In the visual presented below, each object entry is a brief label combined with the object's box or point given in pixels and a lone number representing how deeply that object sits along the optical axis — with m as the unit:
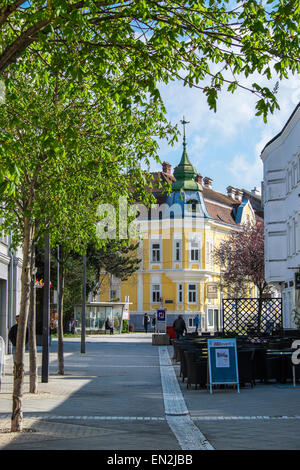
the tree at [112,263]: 59.42
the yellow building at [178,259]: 79.44
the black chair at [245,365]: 17.80
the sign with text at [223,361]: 17.09
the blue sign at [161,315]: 48.16
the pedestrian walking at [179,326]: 40.94
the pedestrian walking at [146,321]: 71.46
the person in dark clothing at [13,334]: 20.84
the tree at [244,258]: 67.31
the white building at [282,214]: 40.50
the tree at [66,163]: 12.69
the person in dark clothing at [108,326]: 61.94
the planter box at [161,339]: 42.50
